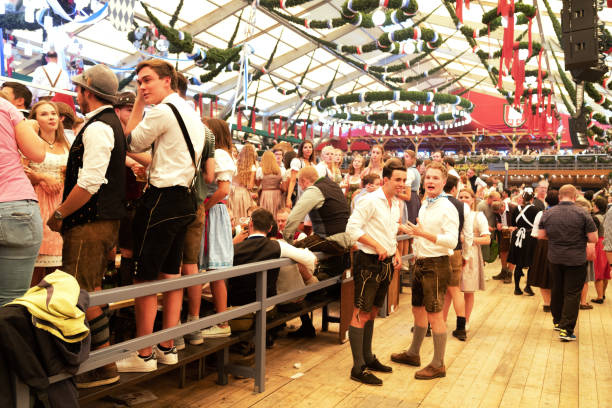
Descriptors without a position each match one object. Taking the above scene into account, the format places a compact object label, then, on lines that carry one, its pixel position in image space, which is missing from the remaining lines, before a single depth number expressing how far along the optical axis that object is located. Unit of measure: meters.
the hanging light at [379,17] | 8.47
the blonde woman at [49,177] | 2.64
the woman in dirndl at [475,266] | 4.79
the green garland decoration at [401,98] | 14.64
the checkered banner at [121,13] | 5.91
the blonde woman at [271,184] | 5.64
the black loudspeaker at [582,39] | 4.47
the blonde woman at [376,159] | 6.31
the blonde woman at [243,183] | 5.22
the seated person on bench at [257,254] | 3.51
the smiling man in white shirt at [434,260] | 3.59
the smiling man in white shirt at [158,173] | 2.39
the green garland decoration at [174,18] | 9.58
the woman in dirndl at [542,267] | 5.50
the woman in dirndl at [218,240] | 3.14
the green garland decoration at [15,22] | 7.32
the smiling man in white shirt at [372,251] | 3.41
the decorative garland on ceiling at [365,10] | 7.81
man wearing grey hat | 2.15
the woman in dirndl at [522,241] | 7.07
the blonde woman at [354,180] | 7.05
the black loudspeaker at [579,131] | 10.16
